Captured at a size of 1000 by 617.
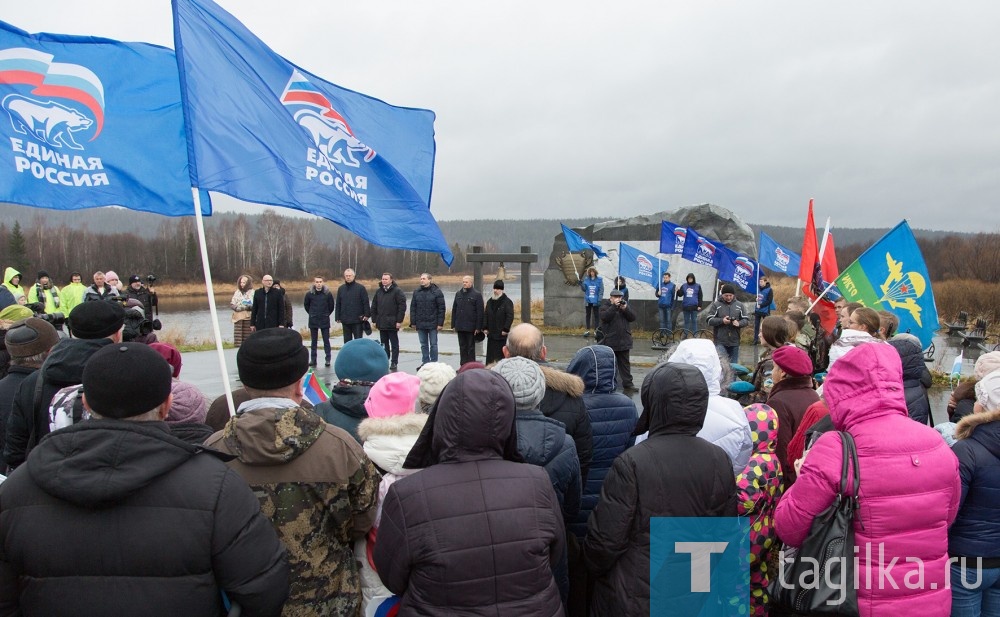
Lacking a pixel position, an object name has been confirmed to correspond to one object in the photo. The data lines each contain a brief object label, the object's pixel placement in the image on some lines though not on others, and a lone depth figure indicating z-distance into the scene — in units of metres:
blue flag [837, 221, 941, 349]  6.31
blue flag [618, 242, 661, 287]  18.09
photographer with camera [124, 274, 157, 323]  13.08
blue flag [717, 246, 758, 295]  15.02
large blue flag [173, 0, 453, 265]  3.67
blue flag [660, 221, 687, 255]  15.34
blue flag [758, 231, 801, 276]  13.96
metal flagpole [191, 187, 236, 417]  3.15
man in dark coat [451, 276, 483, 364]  11.56
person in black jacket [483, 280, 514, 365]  11.19
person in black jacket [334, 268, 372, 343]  12.29
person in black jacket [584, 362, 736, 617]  2.60
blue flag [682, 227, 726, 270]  15.03
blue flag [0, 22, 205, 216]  4.07
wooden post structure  13.53
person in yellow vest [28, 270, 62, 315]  12.80
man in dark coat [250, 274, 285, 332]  11.54
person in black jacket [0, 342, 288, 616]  1.66
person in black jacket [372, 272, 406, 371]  11.95
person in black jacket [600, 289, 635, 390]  10.12
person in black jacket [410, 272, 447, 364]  11.84
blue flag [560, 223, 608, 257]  16.84
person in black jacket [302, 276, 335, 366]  12.45
